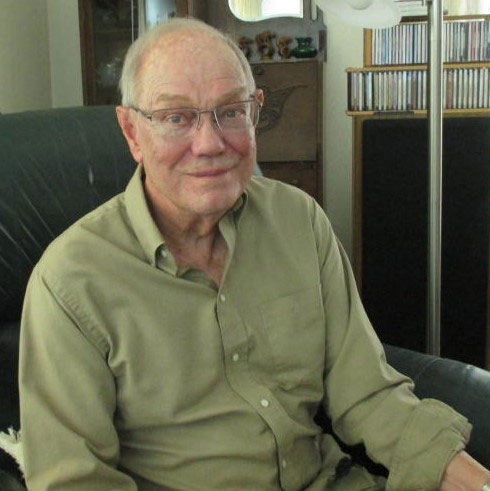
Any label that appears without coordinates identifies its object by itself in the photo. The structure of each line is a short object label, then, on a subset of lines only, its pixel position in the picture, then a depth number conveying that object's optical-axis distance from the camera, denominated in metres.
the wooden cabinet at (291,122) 2.64
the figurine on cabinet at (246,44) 2.97
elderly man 0.90
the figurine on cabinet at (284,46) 2.94
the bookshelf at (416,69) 2.21
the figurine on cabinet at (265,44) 2.96
